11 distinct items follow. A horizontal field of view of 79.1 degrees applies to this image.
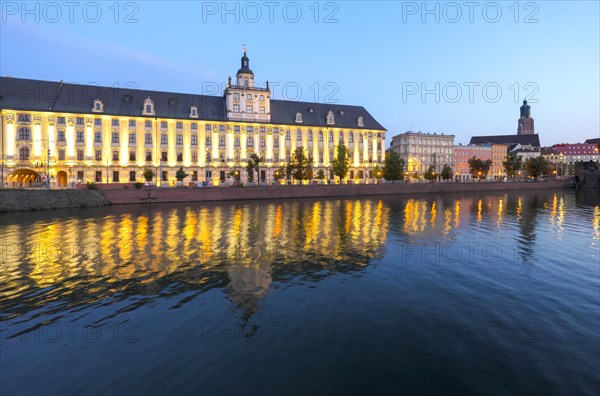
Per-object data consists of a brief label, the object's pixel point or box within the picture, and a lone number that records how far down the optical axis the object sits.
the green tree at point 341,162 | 97.06
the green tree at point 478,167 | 143.62
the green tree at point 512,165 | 142.38
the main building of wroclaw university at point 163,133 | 79.56
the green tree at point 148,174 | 79.56
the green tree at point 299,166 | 90.88
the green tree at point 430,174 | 123.75
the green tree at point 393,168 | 103.44
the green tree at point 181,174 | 82.75
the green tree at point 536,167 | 143.62
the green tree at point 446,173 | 130.00
